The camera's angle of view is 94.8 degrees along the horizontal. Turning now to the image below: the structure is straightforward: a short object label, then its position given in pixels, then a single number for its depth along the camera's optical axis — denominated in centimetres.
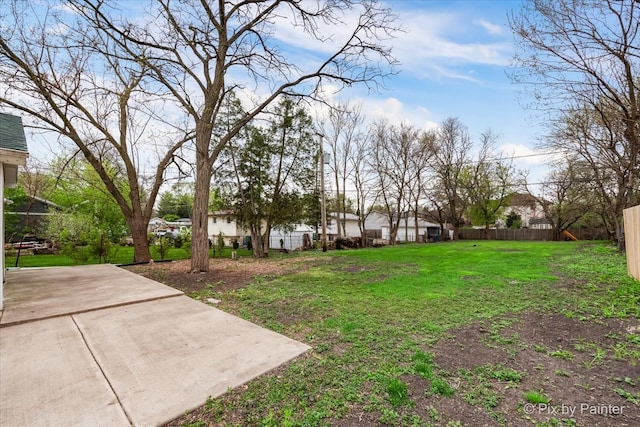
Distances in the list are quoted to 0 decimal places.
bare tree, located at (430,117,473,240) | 2505
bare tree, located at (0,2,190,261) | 778
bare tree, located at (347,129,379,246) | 2153
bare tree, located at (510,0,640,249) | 687
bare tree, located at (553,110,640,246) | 953
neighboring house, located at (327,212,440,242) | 3089
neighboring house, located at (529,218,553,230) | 3819
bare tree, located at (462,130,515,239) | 2586
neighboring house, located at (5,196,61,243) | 1675
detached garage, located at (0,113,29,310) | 432
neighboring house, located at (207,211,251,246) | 2486
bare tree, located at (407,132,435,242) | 2281
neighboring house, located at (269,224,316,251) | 2109
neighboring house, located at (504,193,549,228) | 2721
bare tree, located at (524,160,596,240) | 1374
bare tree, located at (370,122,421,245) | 2188
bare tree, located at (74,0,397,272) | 771
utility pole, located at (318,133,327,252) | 1502
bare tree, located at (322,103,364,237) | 2033
